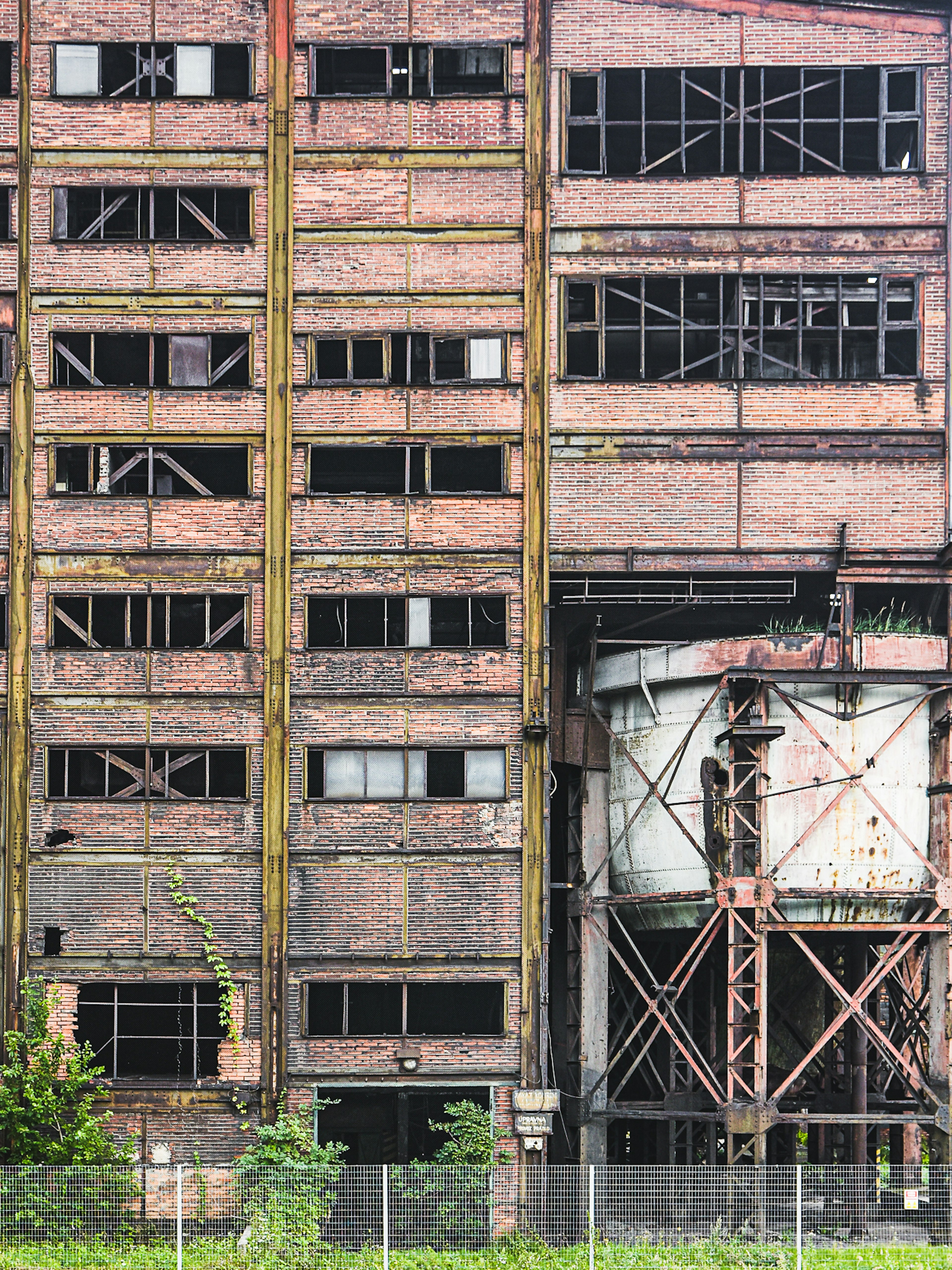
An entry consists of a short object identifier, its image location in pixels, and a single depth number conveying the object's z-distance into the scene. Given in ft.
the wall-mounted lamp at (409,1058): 88.43
